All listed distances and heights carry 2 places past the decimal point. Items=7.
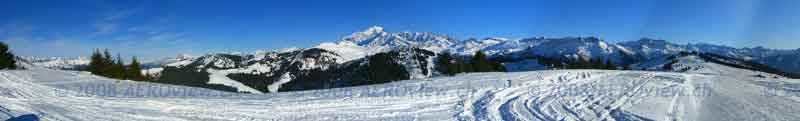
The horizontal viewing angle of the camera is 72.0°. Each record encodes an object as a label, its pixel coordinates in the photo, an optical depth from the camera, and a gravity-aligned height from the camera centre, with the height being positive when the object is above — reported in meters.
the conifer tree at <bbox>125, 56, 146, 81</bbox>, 55.97 +0.52
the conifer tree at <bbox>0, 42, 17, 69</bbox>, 44.62 +1.67
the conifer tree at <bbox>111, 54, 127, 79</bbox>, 53.03 +0.62
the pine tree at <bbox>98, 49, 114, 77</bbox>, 51.94 +1.01
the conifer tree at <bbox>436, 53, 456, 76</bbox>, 71.98 +0.91
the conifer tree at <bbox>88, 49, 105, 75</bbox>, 52.01 +1.31
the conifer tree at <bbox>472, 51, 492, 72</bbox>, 74.24 +0.93
